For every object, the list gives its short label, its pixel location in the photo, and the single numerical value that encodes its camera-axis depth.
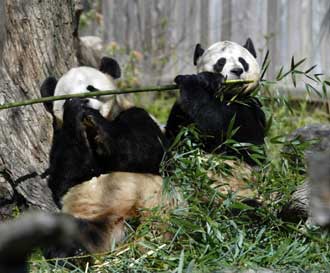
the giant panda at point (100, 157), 9.23
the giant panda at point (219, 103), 9.62
